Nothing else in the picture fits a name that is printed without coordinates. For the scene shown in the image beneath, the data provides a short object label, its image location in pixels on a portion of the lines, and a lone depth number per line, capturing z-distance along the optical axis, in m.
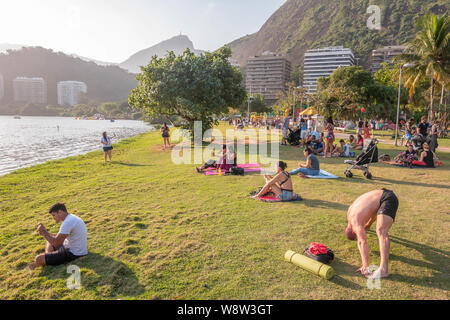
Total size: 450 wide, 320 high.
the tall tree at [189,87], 19.38
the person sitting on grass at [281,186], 7.55
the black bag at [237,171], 11.22
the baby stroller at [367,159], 10.26
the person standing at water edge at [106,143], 16.34
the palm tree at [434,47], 24.06
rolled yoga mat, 4.12
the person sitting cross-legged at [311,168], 10.41
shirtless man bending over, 4.14
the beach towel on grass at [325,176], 10.37
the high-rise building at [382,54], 136.12
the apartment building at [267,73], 164.12
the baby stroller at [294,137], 19.42
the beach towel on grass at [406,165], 12.24
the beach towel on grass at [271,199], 7.64
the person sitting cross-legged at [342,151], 15.05
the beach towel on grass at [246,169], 11.59
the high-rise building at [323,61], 144.94
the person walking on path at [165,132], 21.16
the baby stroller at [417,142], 12.54
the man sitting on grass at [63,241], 4.74
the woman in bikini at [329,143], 14.90
